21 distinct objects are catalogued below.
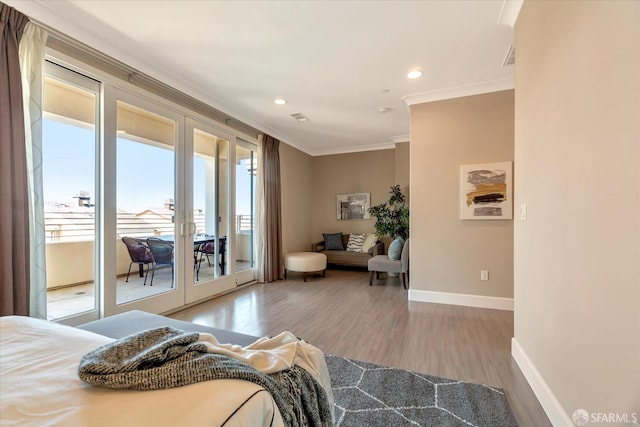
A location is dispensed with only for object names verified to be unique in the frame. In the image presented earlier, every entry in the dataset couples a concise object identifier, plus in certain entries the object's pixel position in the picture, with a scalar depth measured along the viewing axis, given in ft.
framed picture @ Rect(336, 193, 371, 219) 20.78
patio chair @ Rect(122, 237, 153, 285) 9.65
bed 2.18
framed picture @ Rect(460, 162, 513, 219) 10.84
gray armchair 14.11
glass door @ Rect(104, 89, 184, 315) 8.77
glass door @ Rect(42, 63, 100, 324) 7.55
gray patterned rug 4.99
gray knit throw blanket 2.57
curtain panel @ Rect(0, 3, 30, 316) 6.00
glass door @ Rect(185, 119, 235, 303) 11.64
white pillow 19.14
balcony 7.66
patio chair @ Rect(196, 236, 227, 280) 12.51
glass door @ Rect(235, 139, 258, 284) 14.97
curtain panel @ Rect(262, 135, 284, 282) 15.99
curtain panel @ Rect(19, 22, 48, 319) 6.61
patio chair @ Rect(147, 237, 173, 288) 10.48
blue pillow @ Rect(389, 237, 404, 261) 14.62
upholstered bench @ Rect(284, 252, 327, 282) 16.37
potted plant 16.67
